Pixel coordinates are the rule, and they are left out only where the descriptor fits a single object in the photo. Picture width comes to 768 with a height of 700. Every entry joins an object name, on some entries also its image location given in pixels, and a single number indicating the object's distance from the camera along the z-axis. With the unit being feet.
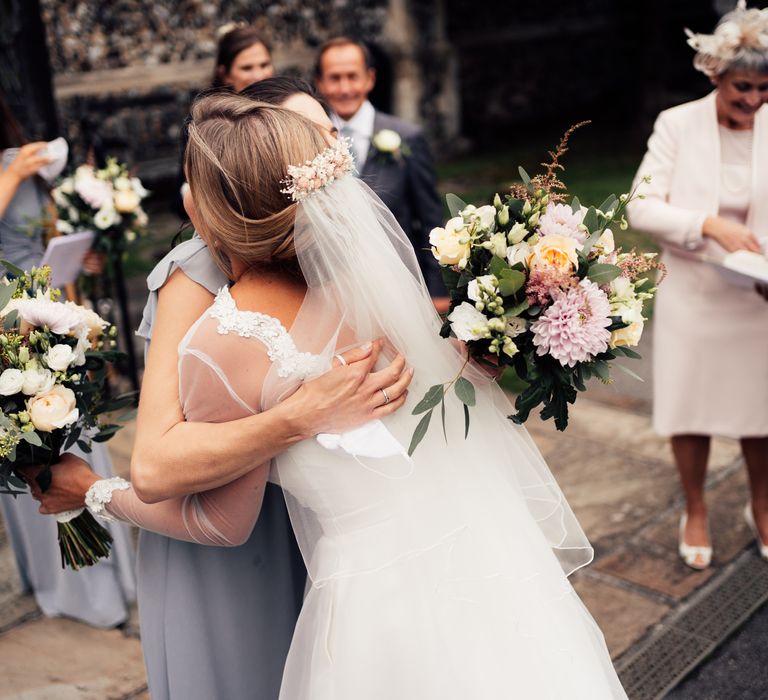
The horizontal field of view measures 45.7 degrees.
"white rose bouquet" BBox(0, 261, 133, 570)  7.86
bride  6.54
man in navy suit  14.49
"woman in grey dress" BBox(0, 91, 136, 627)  12.85
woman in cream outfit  12.26
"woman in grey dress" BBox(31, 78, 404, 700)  6.65
